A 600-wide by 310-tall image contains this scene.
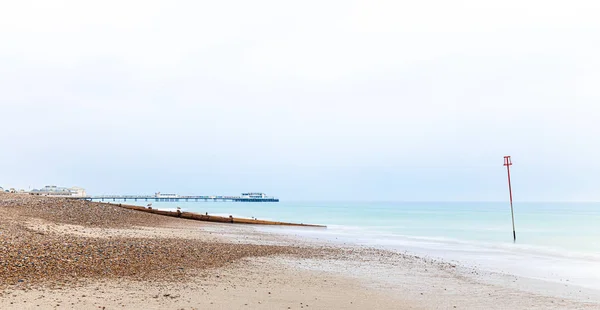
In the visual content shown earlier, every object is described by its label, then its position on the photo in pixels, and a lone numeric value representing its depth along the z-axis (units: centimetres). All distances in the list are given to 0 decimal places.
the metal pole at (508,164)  3402
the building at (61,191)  15095
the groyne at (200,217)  4256
